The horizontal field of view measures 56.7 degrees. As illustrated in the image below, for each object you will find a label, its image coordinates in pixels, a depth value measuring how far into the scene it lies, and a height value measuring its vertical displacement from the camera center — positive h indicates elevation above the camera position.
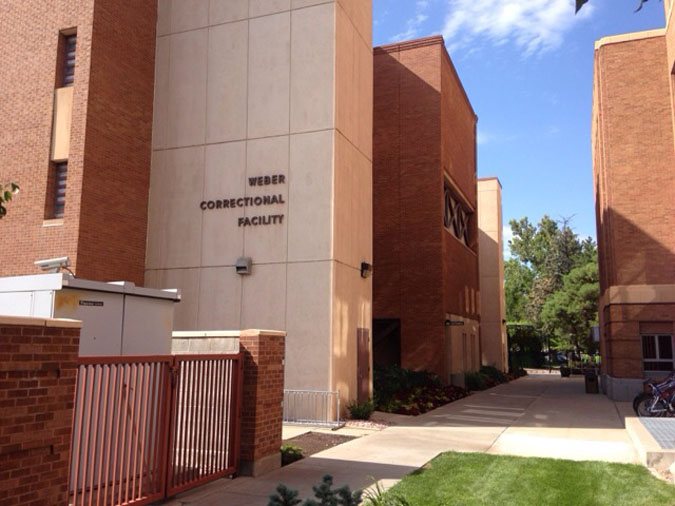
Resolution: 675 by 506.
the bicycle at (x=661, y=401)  15.58 -1.36
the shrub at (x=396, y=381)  19.72 -1.28
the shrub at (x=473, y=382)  28.77 -1.68
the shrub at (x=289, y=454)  10.18 -1.82
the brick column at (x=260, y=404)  9.04 -0.88
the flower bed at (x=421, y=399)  18.25 -1.77
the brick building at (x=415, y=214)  25.89 +5.64
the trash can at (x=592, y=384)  27.11 -1.63
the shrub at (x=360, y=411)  16.09 -1.69
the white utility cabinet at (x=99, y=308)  7.99 +0.47
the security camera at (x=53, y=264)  11.64 +1.53
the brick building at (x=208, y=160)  16.22 +5.01
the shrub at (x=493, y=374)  34.78 -1.59
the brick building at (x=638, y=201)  23.11 +5.53
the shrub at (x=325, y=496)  3.82 -0.94
